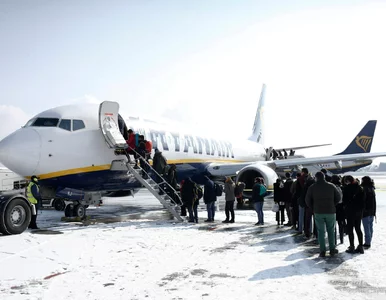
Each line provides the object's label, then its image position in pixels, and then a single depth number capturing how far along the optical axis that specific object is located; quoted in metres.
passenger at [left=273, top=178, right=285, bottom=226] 11.50
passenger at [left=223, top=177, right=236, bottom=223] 12.42
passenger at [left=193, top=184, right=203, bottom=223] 12.30
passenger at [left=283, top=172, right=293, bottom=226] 11.20
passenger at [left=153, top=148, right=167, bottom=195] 13.99
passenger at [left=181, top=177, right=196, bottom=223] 12.19
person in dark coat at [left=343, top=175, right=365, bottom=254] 7.69
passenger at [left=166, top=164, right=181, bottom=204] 14.06
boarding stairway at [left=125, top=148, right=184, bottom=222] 12.66
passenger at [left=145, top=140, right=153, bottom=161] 13.80
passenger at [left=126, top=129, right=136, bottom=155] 13.66
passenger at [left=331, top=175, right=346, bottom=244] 8.81
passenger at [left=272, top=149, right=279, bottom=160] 31.56
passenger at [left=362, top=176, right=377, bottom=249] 7.95
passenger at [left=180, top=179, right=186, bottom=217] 13.39
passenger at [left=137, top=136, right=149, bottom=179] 13.57
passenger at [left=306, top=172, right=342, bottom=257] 7.50
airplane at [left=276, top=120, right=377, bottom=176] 35.12
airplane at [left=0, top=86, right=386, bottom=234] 11.41
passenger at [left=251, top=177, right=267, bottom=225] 11.82
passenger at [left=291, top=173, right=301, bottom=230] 10.23
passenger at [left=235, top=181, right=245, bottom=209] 15.42
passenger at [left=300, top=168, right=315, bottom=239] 9.23
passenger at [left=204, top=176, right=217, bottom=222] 12.49
